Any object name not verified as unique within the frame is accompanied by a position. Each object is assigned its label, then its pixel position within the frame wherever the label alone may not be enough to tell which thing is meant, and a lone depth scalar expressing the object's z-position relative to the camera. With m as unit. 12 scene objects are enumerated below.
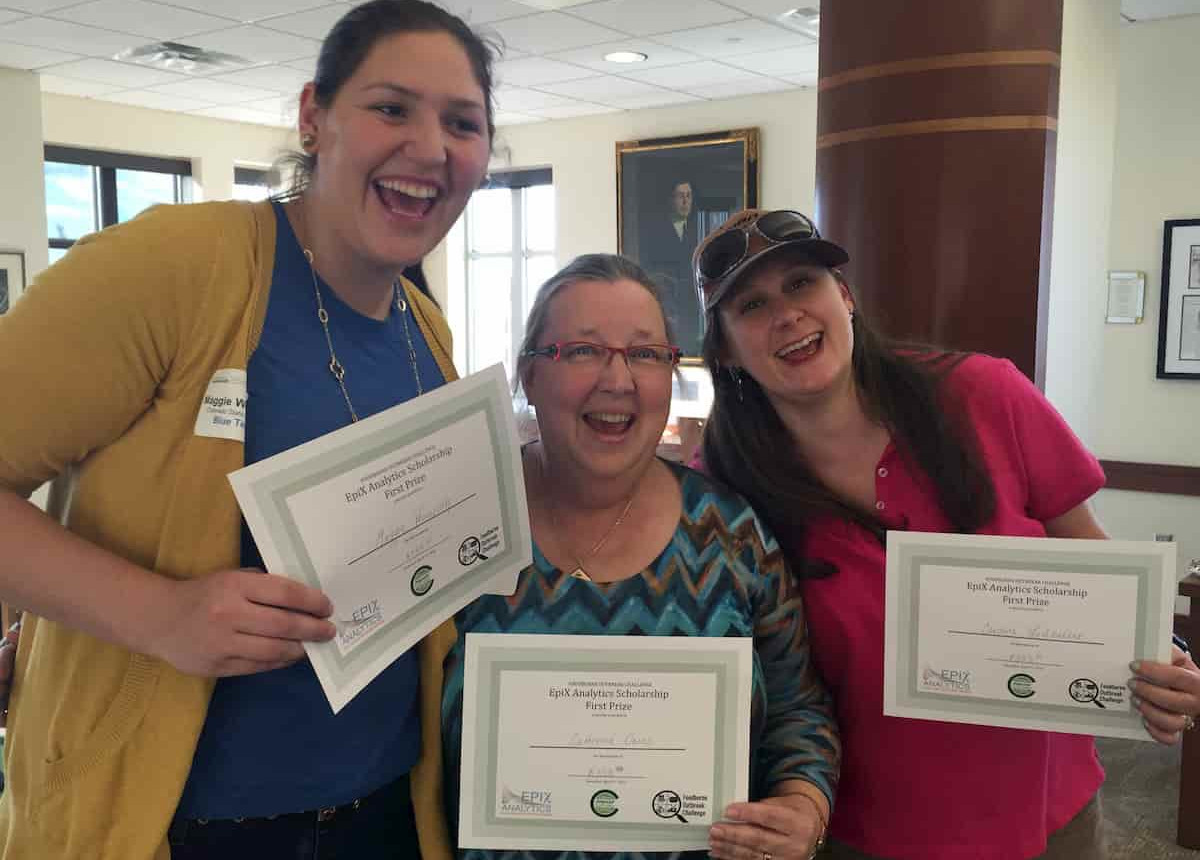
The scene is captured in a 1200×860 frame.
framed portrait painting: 7.24
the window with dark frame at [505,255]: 8.89
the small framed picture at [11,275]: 6.34
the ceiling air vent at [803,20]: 5.00
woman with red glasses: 1.33
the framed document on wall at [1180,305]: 5.17
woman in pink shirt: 1.46
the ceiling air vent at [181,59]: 5.85
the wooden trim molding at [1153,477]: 5.21
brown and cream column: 2.06
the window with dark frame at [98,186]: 7.59
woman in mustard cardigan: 0.99
